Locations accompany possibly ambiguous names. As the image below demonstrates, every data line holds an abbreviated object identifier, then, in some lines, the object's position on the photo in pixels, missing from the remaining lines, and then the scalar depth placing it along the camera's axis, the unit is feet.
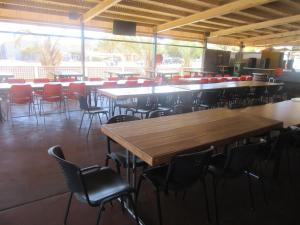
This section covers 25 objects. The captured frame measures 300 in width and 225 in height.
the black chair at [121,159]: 7.01
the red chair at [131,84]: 19.34
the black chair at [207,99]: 17.40
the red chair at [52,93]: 16.05
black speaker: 26.66
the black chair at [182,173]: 5.27
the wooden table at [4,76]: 23.60
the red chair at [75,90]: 17.44
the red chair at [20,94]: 14.87
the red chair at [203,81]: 24.05
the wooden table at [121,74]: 31.96
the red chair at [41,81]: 20.18
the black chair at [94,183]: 4.82
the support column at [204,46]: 37.60
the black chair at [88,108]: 13.70
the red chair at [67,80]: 21.73
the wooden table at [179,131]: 5.39
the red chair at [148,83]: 19.90
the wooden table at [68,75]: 26.50
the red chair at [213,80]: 25.70
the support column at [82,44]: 25.63
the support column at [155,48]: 32.32
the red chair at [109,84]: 18.63
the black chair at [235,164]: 6.16
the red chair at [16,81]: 18.92
